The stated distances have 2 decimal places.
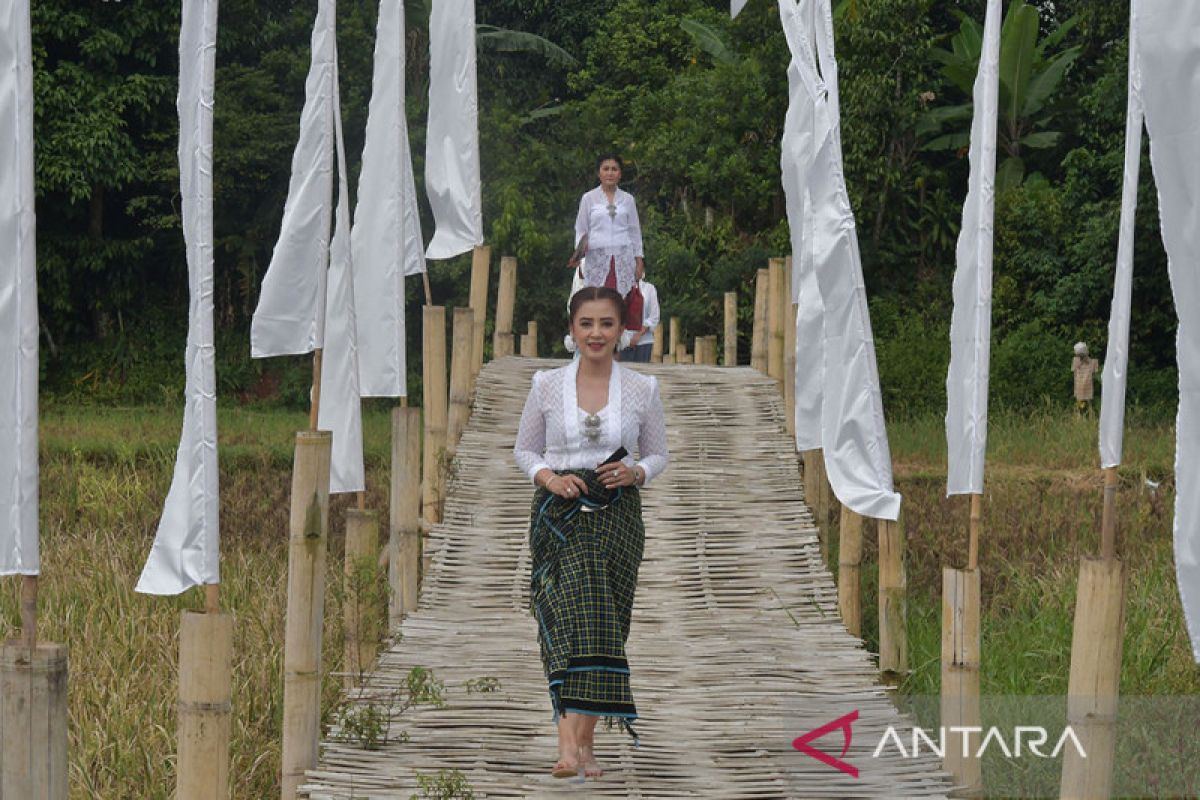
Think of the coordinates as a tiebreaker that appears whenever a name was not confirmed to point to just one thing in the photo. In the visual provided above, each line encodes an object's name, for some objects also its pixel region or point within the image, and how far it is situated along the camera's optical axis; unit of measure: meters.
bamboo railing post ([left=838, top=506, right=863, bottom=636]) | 13.53
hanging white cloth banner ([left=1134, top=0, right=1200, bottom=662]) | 6.44
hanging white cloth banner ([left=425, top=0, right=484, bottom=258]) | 15.98
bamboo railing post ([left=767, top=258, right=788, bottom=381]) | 19.61
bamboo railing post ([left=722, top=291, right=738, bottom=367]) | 25.33
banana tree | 33.72
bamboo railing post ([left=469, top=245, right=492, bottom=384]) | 17.23
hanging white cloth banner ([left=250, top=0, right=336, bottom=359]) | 11.59
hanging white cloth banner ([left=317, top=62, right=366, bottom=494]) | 12.02
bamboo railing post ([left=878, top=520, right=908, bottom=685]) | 12.05
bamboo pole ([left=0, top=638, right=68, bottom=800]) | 7.43
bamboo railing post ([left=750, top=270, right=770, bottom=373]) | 21.45
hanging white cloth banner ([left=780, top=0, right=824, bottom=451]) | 13.46
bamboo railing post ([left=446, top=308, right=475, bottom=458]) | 16.41
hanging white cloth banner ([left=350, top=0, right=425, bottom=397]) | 13.68
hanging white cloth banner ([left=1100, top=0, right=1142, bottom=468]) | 7.46
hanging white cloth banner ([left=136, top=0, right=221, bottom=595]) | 8.43
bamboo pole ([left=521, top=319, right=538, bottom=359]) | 24.22
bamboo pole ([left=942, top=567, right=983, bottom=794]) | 9.26
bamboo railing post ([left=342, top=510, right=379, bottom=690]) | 11.68
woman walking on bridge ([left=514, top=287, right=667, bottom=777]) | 9.47
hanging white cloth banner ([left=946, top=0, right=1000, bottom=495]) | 9.54
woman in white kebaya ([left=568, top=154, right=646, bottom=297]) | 18.95
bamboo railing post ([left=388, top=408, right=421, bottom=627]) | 13.34
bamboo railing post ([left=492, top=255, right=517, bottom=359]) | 20.53
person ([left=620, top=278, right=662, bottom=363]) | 21.22
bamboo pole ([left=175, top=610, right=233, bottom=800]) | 8.15
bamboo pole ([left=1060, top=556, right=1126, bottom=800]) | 7.67
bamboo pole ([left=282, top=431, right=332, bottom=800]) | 9.45
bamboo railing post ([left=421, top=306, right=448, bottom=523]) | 14.59
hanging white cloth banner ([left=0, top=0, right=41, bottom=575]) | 7.50
